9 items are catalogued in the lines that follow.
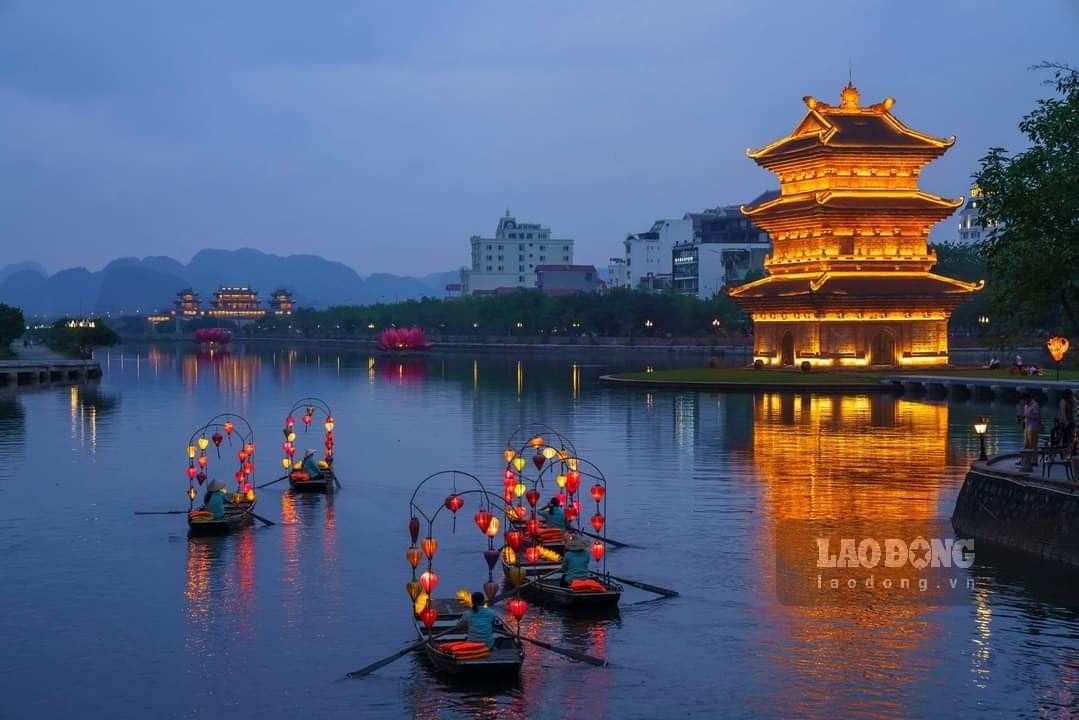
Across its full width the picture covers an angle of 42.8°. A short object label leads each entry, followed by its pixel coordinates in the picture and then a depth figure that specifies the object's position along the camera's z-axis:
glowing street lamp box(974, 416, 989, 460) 40.09
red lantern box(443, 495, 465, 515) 34.50
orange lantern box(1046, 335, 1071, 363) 68.88
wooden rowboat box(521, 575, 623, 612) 29.06
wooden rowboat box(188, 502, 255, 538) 38.84
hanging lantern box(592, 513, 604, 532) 34.41
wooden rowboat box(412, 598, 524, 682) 24.44
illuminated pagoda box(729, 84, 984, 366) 98.19
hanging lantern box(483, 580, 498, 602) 25.80
